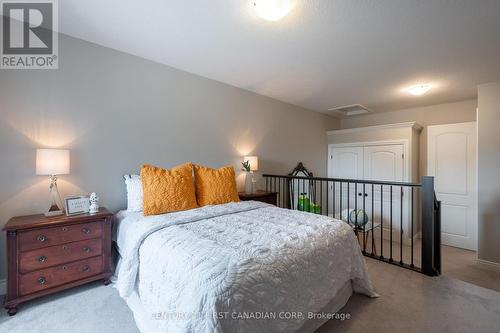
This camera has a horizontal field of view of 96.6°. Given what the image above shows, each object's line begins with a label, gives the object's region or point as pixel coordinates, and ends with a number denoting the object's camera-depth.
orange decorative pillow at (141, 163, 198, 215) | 2.11
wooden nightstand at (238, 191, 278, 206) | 3.24
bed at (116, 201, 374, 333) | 1.01
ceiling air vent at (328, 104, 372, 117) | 4.40
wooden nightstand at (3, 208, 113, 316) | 1.66
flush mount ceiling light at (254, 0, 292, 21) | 1.63
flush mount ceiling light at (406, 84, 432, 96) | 3.21
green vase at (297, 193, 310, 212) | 3.93
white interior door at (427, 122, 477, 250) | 3.56
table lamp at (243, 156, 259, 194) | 3.50
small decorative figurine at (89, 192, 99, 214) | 2.08
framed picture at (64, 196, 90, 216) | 1.98
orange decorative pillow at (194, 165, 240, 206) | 2.55
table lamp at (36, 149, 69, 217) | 1.87
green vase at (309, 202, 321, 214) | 3.81
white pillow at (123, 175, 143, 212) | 2.27
